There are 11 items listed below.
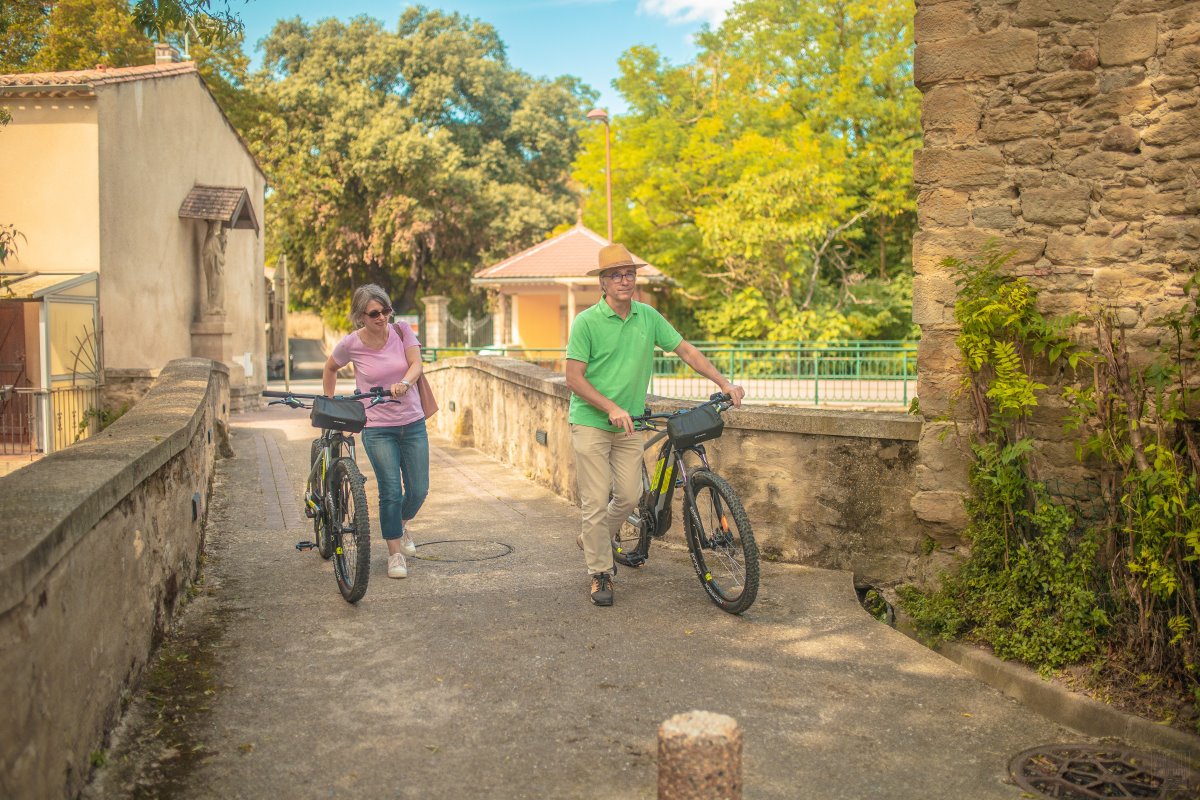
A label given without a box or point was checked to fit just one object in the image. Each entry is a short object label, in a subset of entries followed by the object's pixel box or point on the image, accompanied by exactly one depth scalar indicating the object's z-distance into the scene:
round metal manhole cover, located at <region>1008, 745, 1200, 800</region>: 3.80
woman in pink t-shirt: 6.58
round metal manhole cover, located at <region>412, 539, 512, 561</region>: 7.13
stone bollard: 2.82
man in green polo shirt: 5.95
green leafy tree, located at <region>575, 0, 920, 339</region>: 31.06
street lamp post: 29.53
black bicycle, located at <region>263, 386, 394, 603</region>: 5.86
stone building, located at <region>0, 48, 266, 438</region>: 17.59
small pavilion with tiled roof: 32.56
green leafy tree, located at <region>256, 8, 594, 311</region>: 39.28
